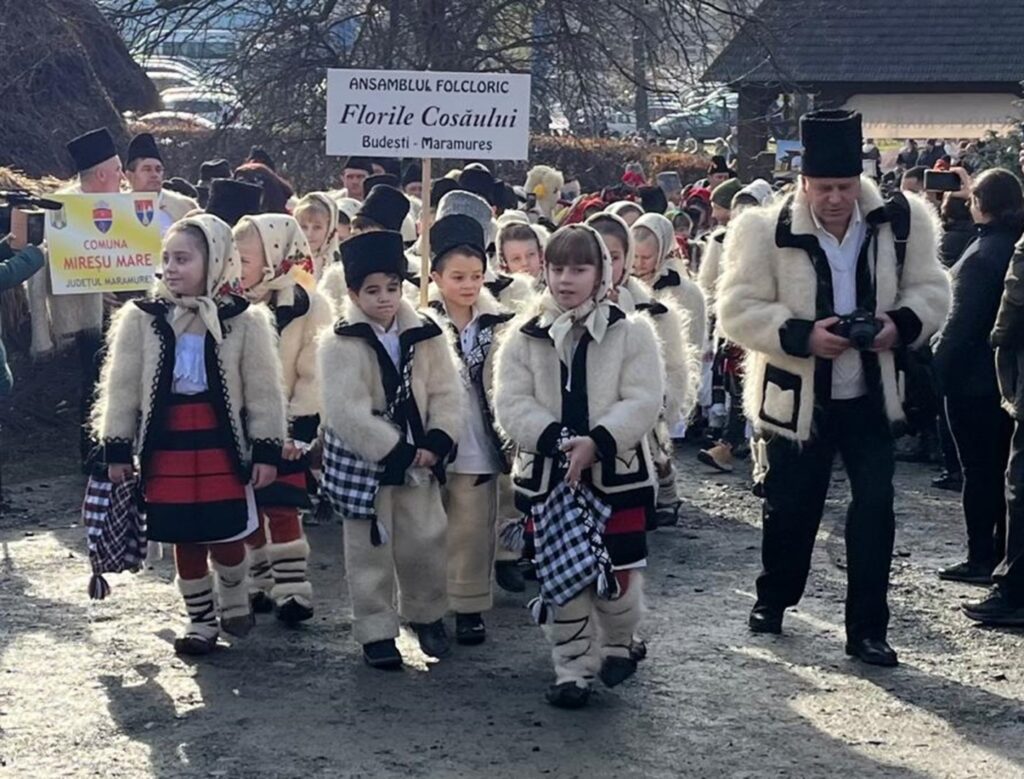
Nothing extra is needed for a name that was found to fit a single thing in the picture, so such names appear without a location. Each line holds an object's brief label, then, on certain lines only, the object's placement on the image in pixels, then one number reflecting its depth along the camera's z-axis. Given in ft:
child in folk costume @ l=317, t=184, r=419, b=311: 32.01
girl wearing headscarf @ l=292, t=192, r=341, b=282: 34.96
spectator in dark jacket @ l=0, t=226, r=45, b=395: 32.60
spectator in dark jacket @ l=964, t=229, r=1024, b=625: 27.02
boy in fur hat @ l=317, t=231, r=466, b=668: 24.07
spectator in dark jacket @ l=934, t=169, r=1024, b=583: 30.01
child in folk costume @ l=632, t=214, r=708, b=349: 35.78
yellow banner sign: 34.96
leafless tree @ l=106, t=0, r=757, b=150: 68.80
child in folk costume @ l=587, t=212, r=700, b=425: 27.53
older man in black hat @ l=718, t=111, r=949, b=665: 24.12
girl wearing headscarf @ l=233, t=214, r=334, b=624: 26.96
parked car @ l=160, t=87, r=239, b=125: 72.17
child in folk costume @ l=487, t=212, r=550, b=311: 32.17
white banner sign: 29.99
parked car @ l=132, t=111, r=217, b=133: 81.10
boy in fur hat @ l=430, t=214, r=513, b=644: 25.85
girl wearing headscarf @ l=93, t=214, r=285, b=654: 24.16
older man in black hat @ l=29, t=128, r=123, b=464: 36.19
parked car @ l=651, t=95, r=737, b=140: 122.59
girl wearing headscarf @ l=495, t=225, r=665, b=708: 22.27
